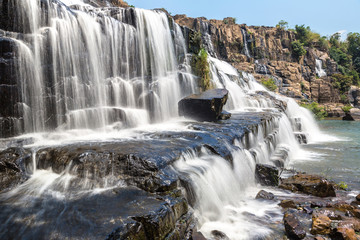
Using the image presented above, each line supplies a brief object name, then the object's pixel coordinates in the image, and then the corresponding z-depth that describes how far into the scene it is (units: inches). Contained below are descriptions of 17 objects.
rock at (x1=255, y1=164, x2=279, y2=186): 259.3
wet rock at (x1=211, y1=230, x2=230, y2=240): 149.4
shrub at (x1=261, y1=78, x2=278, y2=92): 1175.0
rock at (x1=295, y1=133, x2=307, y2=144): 565.2
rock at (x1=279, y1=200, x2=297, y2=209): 200.1
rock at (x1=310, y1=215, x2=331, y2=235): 153.8
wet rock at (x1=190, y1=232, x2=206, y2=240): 133.1
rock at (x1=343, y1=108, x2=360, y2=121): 1159.6
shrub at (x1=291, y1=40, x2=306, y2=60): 1818.4
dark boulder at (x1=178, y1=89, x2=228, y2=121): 402.3
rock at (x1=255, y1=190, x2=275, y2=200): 218.4
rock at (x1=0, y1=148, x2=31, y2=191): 173.3
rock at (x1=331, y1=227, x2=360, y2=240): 141.9
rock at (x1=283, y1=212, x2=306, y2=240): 150.8
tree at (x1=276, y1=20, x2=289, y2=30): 2130.9
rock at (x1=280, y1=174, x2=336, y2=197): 229.0
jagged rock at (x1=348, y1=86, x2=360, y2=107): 1633.9
